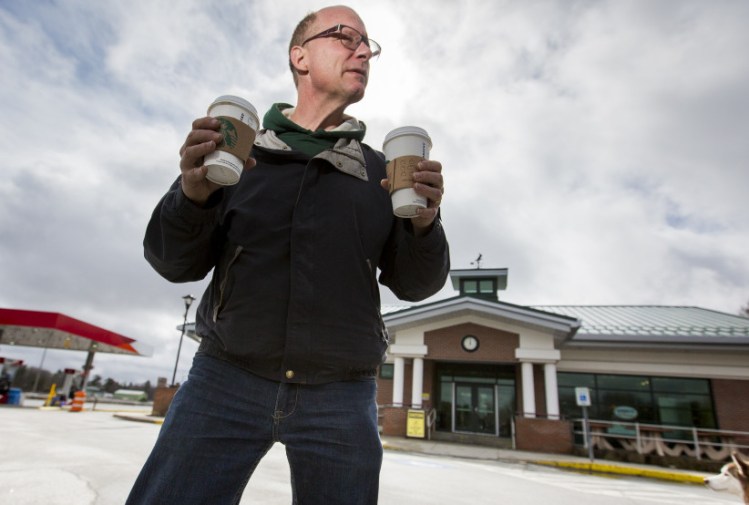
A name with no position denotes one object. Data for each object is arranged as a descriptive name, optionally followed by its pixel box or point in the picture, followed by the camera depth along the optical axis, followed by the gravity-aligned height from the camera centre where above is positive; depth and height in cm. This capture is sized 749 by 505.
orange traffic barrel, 1827 -126
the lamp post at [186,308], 1985 +333
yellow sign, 1675 -117
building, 1638 +131
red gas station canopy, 1731 +177
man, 133 +25
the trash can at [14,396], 1978 -127
